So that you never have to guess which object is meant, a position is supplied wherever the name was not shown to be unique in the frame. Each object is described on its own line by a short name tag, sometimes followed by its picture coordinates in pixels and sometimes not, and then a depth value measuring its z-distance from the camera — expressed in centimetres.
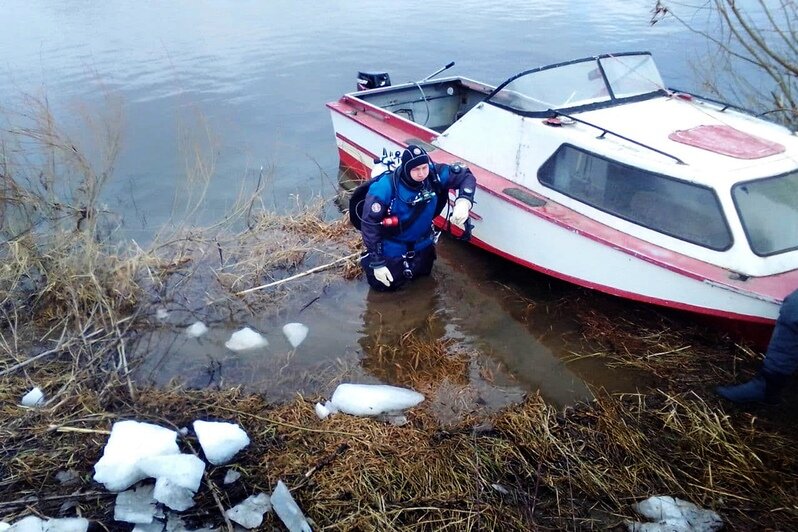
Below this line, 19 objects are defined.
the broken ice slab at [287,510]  326
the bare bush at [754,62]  559
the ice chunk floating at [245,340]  511
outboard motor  824
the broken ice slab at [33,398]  421
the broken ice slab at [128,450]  350
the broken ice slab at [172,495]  337
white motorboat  413
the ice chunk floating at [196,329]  530
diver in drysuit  480
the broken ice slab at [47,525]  326
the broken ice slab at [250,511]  332
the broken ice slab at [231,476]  359
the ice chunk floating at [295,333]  516
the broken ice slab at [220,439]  370
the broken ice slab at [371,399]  420
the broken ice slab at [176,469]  347
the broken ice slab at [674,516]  317
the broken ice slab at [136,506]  333
